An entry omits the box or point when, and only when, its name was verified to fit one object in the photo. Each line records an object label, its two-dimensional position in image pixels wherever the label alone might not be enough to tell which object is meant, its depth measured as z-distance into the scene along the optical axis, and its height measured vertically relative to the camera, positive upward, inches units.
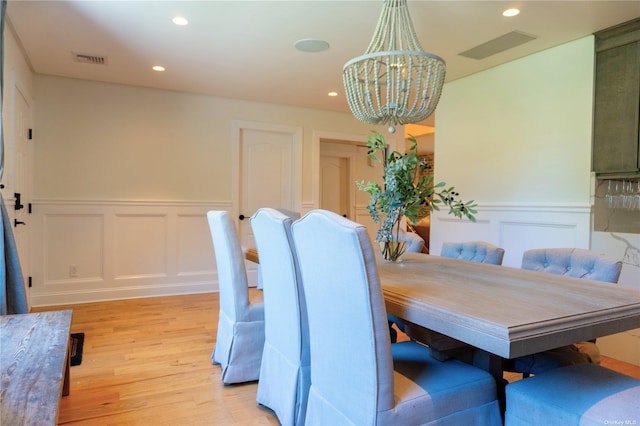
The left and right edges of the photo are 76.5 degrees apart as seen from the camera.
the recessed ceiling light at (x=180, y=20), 108.2 +48.5
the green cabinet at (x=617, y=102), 109.7 +28.9
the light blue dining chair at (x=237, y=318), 89.4 -26.5
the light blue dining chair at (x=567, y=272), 68.7 -13.1
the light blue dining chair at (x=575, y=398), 44.4 -22.7
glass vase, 90.3 -10.5
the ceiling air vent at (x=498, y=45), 118.4 +49.1
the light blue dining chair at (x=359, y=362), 47.4 -20.4
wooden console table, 43.4 -23.2
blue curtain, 88.8 -15.5
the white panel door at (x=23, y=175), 133.3 +8.0
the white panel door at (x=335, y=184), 239.9 +10.7
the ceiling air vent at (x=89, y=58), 137.3 +48.5
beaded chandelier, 82.0 +26.3
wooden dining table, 42.7 -12.7
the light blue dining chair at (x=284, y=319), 67.8 -20.7
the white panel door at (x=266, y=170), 199.3 +15.5
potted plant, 81.1 +2.4
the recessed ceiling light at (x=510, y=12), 102.5 +49.0
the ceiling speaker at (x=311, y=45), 122.7 +48.5
